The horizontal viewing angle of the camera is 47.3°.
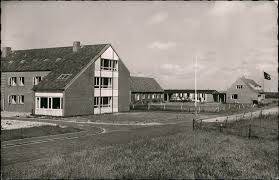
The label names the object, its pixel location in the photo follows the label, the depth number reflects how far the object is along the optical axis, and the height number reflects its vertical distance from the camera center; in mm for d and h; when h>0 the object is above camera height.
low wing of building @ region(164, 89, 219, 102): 89244 +453
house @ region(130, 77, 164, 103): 70125 +1505
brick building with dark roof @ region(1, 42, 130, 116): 36094 +2003
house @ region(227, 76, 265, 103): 78875 +1139
